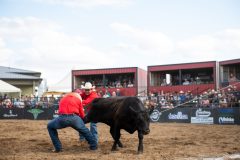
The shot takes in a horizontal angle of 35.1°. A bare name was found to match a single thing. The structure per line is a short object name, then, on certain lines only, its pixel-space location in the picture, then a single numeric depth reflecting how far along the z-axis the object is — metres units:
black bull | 7.95
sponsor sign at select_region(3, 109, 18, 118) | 25.66
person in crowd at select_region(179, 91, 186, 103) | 20.11
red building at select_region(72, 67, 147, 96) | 28.88
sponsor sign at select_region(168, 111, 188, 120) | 19.73
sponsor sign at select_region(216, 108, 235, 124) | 17.81
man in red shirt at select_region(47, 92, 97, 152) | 8.09
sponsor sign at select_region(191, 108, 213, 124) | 18.73
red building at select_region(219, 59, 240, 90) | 25.22
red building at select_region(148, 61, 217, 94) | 26.23
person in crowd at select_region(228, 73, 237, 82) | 23.92
